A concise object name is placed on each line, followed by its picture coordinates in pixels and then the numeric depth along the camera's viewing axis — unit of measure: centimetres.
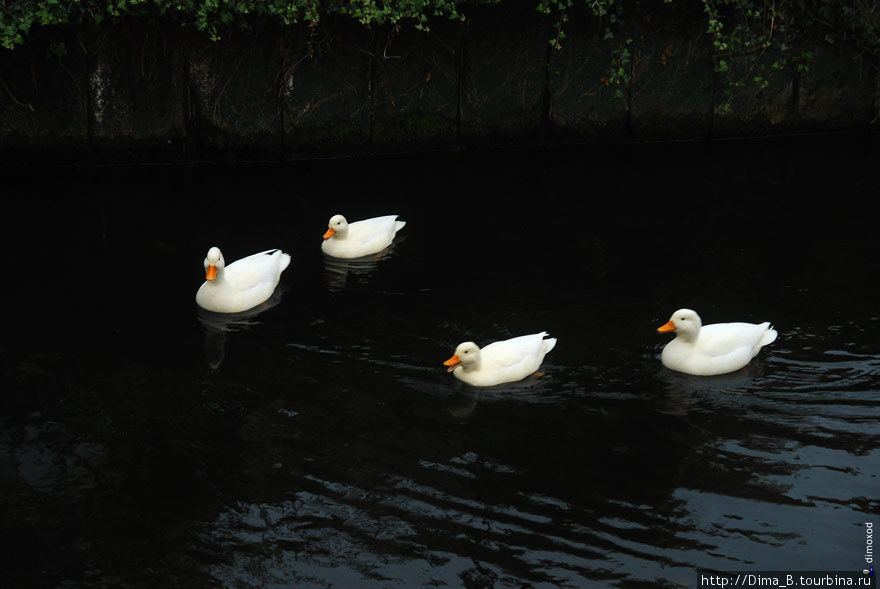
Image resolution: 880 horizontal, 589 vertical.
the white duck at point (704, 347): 732
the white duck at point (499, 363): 718
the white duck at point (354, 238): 960
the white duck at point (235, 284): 841
